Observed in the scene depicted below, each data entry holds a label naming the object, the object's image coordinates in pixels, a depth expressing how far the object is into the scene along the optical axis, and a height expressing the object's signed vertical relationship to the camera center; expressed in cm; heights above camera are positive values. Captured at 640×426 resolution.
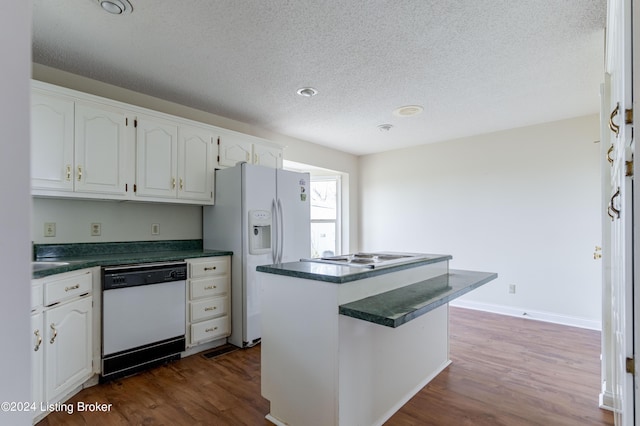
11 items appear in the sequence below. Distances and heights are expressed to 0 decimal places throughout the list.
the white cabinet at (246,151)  347 +74
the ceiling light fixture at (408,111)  346 +115
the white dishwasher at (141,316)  242 -82
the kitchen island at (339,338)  167 -71
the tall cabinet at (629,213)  84 +1
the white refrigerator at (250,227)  314 -13
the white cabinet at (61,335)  191 -78
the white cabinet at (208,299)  294 -81
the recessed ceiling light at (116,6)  182 +120
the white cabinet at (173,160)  287 +52
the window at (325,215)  558 +0
